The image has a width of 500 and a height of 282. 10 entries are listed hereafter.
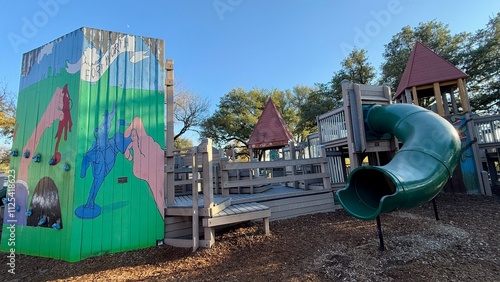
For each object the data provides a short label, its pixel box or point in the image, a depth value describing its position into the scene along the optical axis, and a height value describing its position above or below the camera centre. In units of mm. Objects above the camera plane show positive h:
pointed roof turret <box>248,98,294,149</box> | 14719 +2360
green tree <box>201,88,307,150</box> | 24703 +5857
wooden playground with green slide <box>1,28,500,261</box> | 3721 +257
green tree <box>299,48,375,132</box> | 20703 +7592
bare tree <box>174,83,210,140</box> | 21000 +5990
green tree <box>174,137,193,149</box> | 24891 +3777
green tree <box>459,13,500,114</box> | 15297 +5949
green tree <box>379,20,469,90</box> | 16892 +8811
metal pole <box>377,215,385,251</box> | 3313 -1108
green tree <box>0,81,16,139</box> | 13289 +4093
